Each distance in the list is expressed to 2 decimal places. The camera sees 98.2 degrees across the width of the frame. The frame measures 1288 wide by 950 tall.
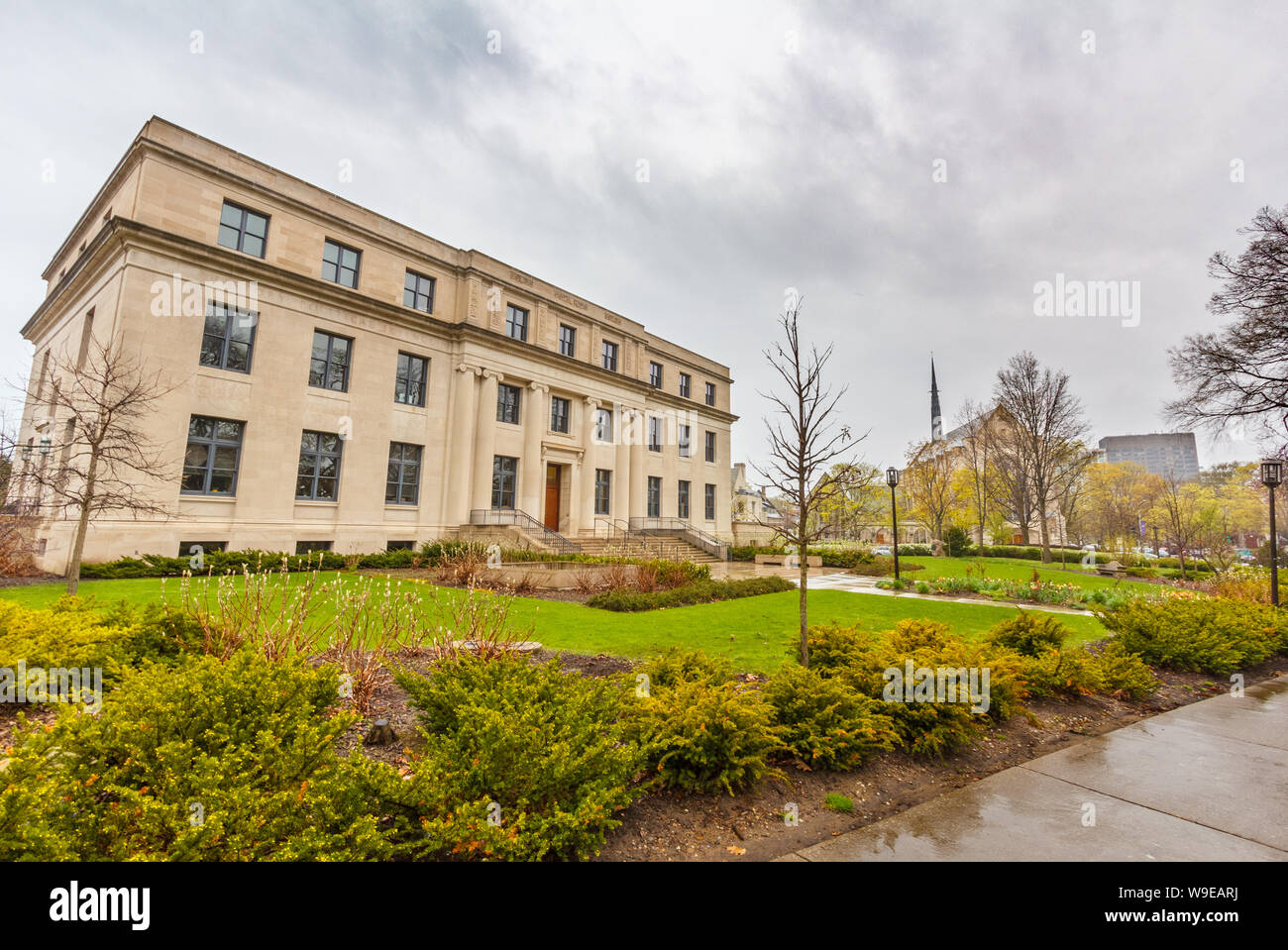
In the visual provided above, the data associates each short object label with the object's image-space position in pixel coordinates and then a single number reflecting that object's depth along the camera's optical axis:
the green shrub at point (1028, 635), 7.71
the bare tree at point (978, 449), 43.84
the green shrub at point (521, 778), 2.82
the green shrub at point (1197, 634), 8.12
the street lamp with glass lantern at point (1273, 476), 12.64
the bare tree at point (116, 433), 16.50
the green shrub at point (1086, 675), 6.43
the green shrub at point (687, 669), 5.25
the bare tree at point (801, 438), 7.43
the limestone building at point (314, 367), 18.08
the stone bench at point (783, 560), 29.52
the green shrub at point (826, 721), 4.41
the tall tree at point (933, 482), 45.94
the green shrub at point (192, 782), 2.50
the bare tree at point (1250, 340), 17.64
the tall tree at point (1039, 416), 34.62
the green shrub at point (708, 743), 3.93
